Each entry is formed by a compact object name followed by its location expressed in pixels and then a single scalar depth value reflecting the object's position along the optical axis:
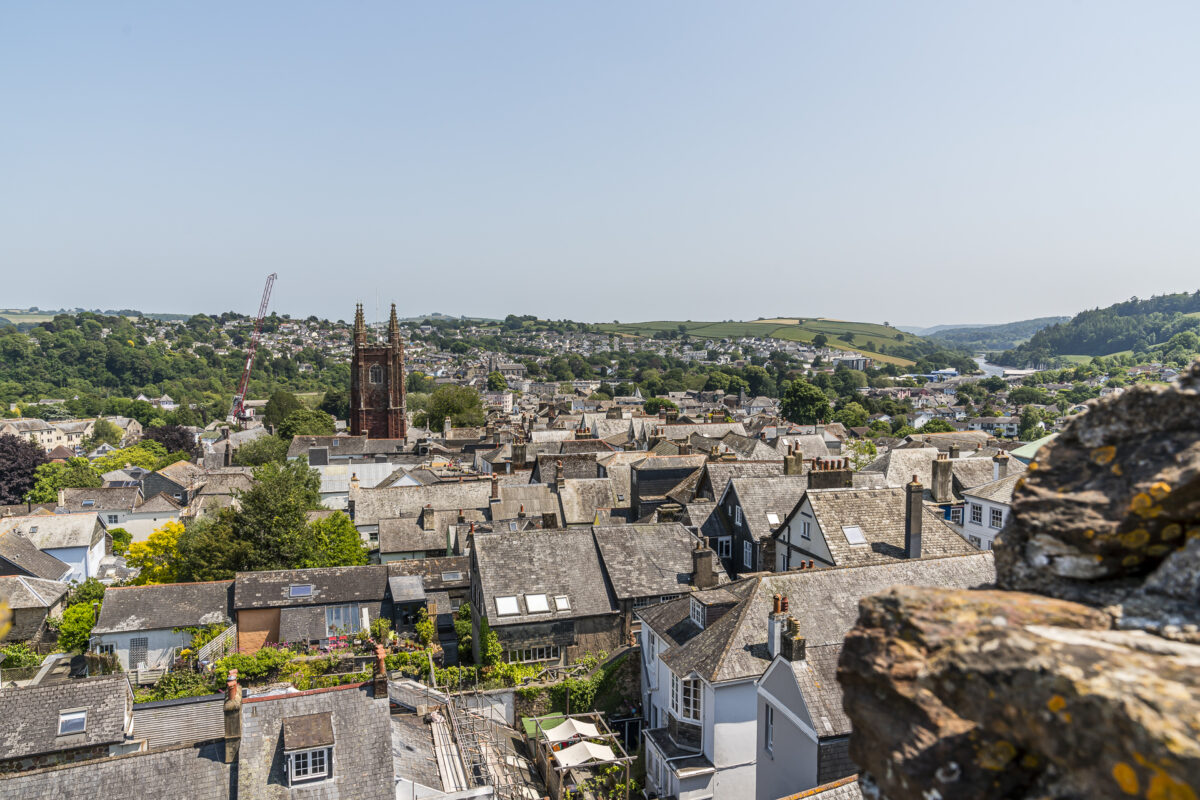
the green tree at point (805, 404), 133.50
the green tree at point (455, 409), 117.19
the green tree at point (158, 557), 41.97
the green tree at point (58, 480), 74.50
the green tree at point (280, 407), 122.81
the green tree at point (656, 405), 150.93
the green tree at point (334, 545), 41.06
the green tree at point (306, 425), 102.81
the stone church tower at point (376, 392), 98.19
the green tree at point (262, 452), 84.69
